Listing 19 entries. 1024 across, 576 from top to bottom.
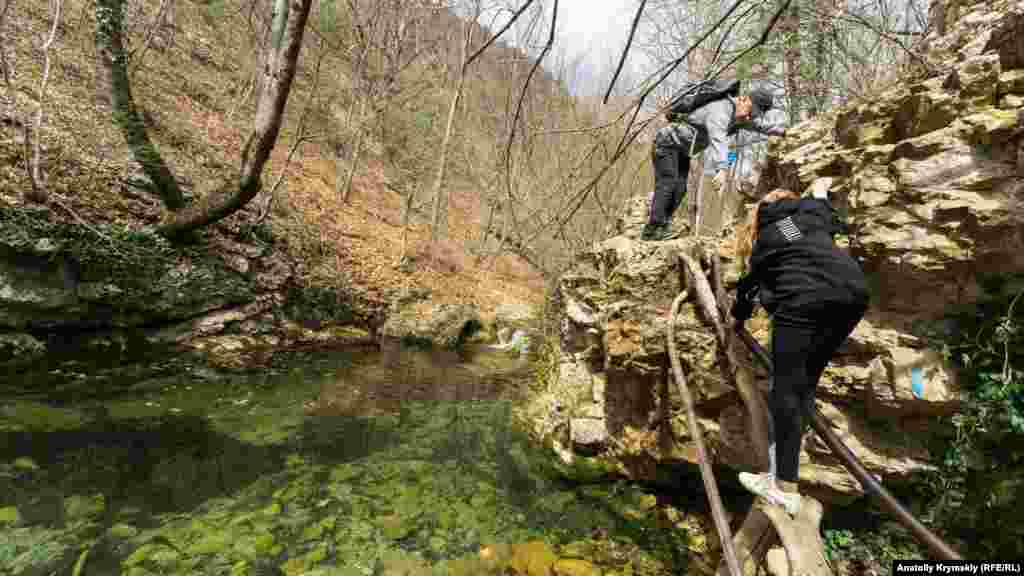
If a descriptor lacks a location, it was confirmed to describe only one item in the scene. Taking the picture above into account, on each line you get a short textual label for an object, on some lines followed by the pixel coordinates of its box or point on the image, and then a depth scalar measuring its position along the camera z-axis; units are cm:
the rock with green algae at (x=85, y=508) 345
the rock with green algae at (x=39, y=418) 452
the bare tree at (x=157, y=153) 593
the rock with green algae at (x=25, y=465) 386
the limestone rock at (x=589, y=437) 501
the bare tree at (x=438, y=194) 1435
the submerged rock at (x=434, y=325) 1070
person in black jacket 234
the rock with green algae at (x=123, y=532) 330
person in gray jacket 517
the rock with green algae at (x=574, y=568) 346
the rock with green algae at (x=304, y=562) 325
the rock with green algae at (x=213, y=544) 330
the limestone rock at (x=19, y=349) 556
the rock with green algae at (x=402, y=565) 337
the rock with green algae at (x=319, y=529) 362
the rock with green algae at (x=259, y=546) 336
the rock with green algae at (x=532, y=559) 350
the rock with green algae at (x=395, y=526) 377
